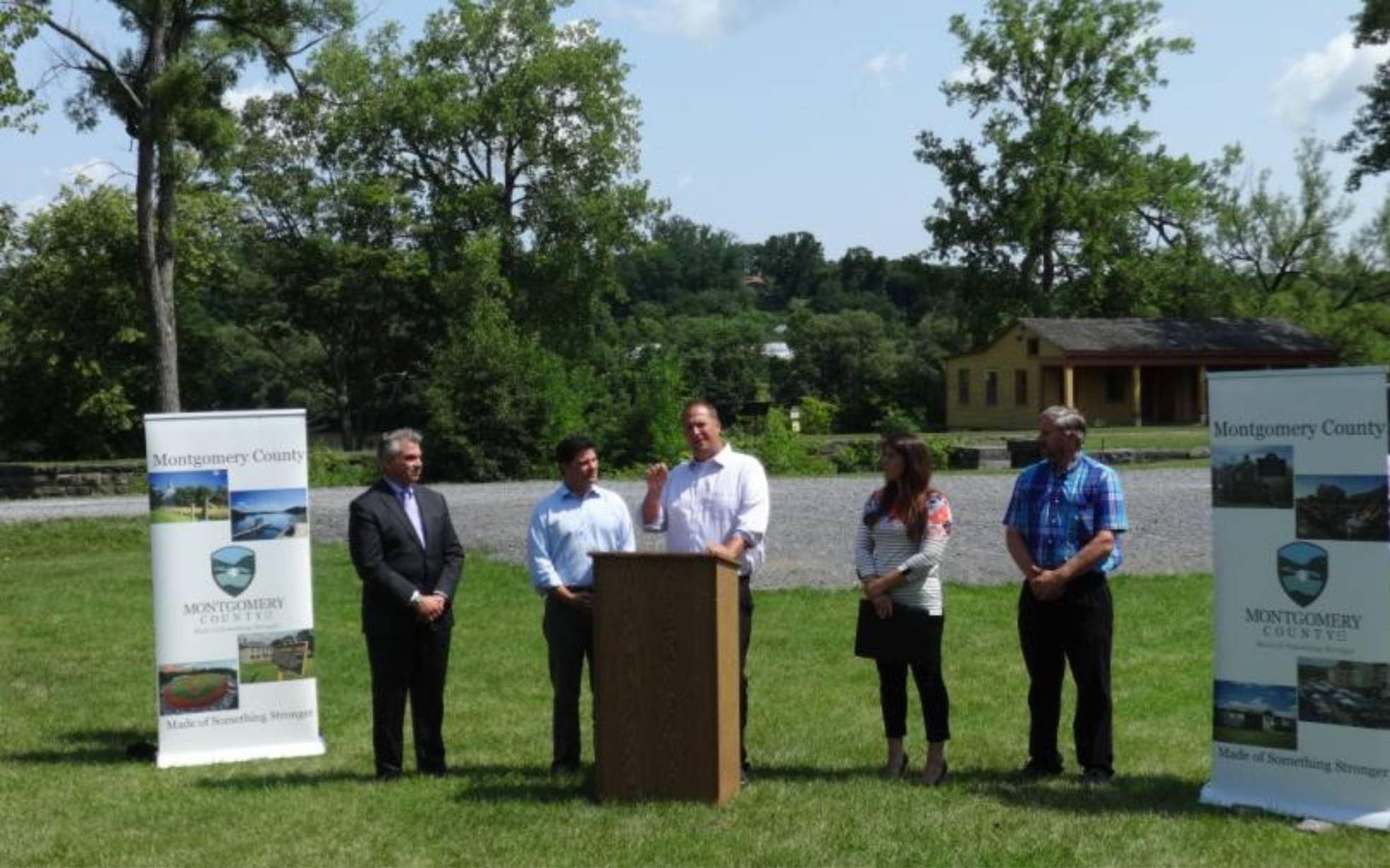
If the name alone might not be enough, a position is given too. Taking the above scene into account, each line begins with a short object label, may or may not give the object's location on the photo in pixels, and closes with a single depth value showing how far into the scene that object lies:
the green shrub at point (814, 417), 52.38
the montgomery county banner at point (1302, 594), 6.66
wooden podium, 6.89
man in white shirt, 7.33
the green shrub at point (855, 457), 35.16
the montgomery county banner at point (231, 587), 8.59
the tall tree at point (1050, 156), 58.00
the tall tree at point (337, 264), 51.56
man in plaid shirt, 7.25
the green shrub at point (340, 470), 31.72
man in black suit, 7.51
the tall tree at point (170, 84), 28.16
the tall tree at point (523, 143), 51.91
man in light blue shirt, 7.59
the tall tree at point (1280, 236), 67.44
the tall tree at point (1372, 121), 47.09
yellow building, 55.50
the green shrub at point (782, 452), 34.37
